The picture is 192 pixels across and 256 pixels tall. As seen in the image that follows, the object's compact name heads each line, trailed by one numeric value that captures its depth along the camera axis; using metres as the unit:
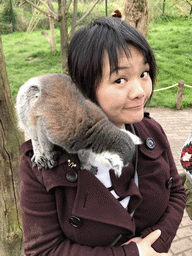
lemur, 0.94
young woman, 0.91
